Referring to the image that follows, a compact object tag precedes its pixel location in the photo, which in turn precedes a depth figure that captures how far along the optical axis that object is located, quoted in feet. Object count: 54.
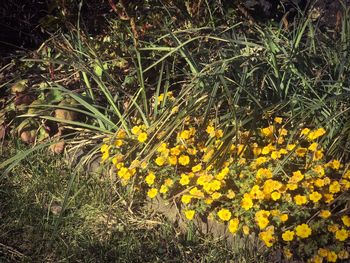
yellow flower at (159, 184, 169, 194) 9.88
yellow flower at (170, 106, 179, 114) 10.92
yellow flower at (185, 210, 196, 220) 9.48
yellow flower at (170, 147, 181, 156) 10.20
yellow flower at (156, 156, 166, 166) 10.10
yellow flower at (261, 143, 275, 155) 9.86
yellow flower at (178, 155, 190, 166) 10.13
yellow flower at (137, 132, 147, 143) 10.62
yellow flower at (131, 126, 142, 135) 11.02
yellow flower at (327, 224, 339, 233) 8.69
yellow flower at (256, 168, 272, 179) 9.35
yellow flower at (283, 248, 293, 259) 8.87
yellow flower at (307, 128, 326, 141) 9.77
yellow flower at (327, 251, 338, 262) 8.57
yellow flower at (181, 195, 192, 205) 9.48
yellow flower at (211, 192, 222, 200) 9.31
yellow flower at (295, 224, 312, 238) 8.59
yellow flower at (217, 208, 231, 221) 9.13
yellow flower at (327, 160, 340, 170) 9.41
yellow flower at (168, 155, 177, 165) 10.10
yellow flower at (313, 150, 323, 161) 9.62
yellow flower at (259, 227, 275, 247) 8.74
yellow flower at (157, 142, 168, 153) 10.31
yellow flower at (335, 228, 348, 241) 8.55
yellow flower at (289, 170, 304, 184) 9.18
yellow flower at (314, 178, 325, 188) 9.09
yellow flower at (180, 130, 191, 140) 10.53
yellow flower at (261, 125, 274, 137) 10.28
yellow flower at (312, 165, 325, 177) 9.25
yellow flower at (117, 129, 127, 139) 11.21
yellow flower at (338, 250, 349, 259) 8.65
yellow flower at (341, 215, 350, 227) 8.61
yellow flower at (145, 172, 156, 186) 9.94
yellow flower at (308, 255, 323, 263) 8.61
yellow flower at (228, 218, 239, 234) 9.01
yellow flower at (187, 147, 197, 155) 10.40
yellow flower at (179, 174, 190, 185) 9.71
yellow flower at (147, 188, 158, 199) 9.85
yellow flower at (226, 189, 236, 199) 9.34
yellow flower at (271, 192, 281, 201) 8.98
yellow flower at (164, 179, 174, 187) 9.97
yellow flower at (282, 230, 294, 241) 8.65
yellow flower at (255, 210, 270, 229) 8.77
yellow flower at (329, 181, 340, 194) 9.03
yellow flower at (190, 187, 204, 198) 9.55
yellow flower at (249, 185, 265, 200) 9.02
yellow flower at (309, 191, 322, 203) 8.92
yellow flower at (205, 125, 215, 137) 10.39
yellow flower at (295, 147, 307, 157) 9.87
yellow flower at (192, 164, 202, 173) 9.86
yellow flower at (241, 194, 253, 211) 8.99
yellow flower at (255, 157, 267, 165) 9.69
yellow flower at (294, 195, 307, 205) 8.89
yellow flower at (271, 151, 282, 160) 9.71
